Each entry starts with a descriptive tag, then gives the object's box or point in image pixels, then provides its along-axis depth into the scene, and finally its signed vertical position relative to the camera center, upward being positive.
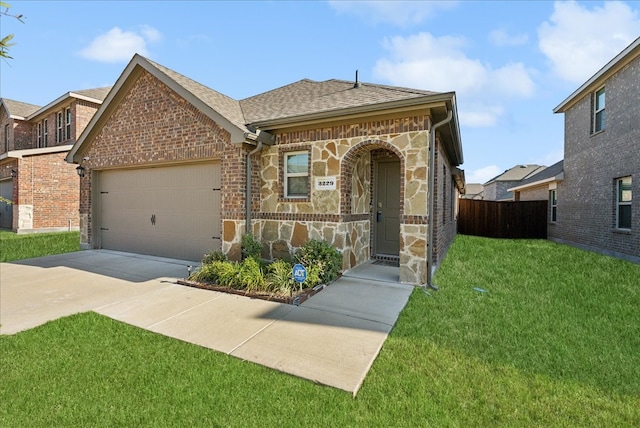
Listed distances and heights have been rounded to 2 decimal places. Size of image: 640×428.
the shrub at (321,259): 6.13 -1.05
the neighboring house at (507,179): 33.81 +3.25
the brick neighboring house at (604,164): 9.43 +1.61
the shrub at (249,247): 6.98 -0.88
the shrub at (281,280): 5.59 -1.34
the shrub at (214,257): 6.90 -1.11
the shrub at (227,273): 6.02 -1.29
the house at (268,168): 6.16 +0.97
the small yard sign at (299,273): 5.37 -1.12
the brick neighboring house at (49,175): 15.04 +1.52
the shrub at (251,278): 5.77 -1.32
